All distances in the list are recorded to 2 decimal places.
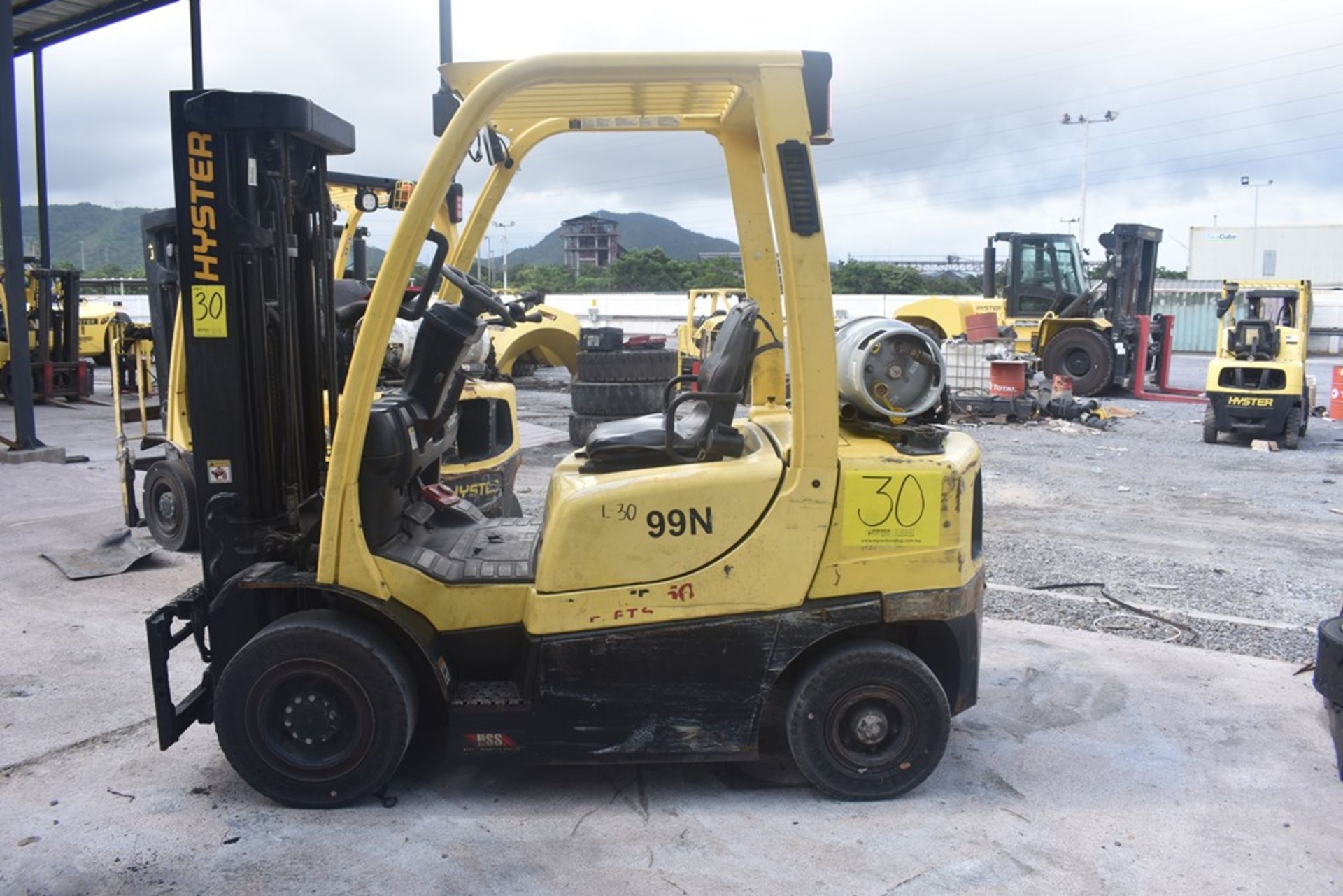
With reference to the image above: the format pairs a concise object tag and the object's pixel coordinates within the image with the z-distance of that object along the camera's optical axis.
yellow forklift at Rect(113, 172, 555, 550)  7.48
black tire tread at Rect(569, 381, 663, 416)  12.05
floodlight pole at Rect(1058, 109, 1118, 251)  44.50
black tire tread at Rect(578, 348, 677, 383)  12.16
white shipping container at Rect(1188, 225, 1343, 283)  48.16
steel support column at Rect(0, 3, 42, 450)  12.07
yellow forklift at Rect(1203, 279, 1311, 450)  13.57
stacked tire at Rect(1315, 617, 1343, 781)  4.15
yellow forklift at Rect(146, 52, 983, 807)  3.64
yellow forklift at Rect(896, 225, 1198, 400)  19.72
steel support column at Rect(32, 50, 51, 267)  21.45
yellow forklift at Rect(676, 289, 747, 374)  18.00
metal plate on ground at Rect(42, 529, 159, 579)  7.15
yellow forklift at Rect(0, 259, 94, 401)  18.73
